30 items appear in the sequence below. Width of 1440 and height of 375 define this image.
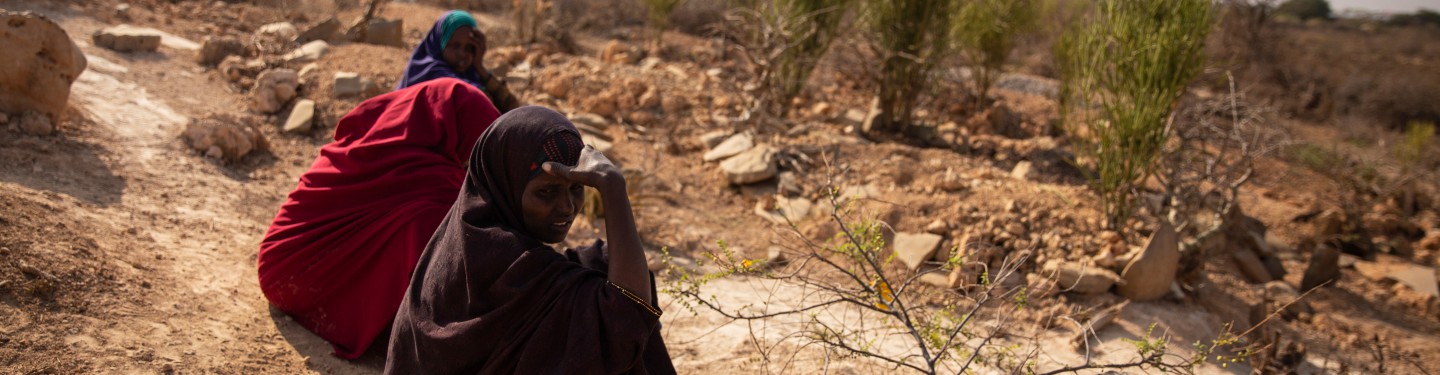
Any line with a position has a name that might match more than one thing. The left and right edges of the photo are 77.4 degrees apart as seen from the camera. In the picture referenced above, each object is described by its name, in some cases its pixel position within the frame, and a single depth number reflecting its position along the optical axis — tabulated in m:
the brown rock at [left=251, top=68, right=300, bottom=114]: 5.88
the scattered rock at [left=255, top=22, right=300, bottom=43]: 7.38
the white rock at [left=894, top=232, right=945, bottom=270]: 4.57
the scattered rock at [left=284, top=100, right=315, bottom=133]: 5.61
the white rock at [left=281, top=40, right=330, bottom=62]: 6.98
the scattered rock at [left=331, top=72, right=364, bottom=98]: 6.23
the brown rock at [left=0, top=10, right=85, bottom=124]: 4.28
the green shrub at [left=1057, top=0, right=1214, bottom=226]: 4.66
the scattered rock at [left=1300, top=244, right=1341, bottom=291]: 5.69
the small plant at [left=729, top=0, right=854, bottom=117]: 6.34
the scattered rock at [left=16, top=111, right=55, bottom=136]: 4.25
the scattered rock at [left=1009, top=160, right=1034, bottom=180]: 5.86
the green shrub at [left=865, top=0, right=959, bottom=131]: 6.83
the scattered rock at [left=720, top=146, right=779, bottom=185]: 5.67
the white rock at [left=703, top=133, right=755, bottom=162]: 6.07
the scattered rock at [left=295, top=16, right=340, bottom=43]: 7.82
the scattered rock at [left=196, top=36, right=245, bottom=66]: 6.84
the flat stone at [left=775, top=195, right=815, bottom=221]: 5.34
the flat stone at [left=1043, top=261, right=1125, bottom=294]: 4.33
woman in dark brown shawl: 2.05
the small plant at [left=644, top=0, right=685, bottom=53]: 9.89
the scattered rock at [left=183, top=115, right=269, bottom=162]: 4.74
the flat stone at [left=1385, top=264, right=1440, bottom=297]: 6.08
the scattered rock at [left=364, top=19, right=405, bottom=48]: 8.00
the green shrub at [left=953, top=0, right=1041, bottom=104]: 7.87
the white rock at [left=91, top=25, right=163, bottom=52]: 6.50
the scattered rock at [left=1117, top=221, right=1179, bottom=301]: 4.38
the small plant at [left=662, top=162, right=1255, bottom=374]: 2.64
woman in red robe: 2.94
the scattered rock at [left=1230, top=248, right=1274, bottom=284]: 5.60
